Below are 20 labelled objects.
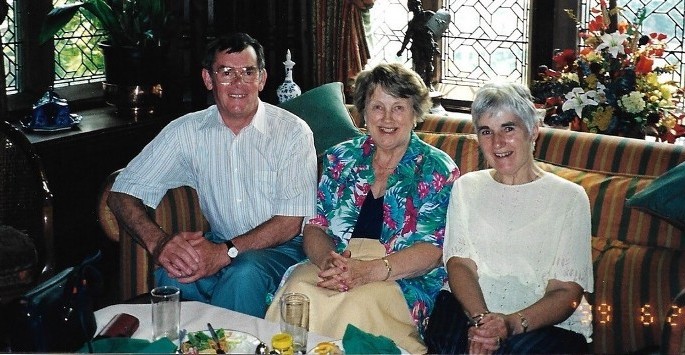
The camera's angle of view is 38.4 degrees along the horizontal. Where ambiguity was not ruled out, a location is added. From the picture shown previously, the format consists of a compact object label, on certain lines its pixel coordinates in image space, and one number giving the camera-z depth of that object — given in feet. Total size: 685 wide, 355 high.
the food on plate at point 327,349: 6.86
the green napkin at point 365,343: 7.00
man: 10.24
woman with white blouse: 8.45
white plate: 7.10
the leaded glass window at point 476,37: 15.21
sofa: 9.04
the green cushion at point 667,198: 8.55
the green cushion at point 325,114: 11.25
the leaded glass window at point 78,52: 15.70
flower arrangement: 10.89
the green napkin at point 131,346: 6.92
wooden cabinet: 13.92
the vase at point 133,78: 15.07
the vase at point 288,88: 14.15
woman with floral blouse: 8.86
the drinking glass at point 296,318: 7.14
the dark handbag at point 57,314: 6.54
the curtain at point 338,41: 15.44
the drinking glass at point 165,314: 7.28
